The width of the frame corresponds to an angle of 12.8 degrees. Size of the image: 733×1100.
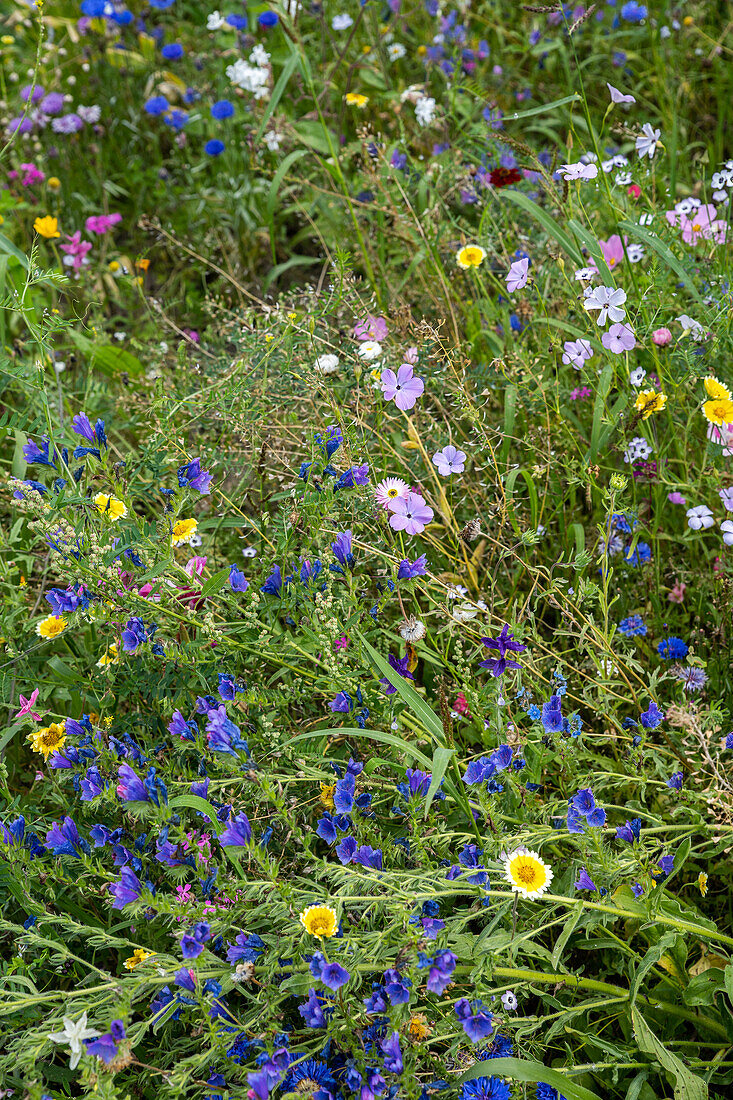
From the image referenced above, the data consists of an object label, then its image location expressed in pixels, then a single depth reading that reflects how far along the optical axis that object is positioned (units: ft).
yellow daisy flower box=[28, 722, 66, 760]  8.09
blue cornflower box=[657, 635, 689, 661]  8.36
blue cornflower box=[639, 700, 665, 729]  7.99
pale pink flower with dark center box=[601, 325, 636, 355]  8.30
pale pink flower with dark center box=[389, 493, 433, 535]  8.06
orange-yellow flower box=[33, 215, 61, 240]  9.58
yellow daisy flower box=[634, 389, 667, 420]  8.24
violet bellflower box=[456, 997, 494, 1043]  7.46
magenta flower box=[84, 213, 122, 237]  10.02
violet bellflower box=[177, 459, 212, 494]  8.08
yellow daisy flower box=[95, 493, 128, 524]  8.04
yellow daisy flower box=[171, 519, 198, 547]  8.17
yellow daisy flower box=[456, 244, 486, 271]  8.90
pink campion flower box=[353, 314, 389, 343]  8.68
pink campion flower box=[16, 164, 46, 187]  10.17
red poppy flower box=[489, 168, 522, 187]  9.07
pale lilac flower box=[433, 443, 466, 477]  8.28
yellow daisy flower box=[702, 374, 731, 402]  8.31
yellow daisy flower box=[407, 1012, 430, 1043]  7.49
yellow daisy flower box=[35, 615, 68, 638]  8.26
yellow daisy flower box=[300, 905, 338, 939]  7.48
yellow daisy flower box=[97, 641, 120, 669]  8.06
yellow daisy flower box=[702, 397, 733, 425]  8.29
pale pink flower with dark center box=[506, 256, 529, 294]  8.45
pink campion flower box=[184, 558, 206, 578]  8.15
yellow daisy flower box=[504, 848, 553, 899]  7.59
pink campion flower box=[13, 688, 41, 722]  8.07
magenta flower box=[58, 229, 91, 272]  9.72
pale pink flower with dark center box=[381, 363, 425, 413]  8.29
